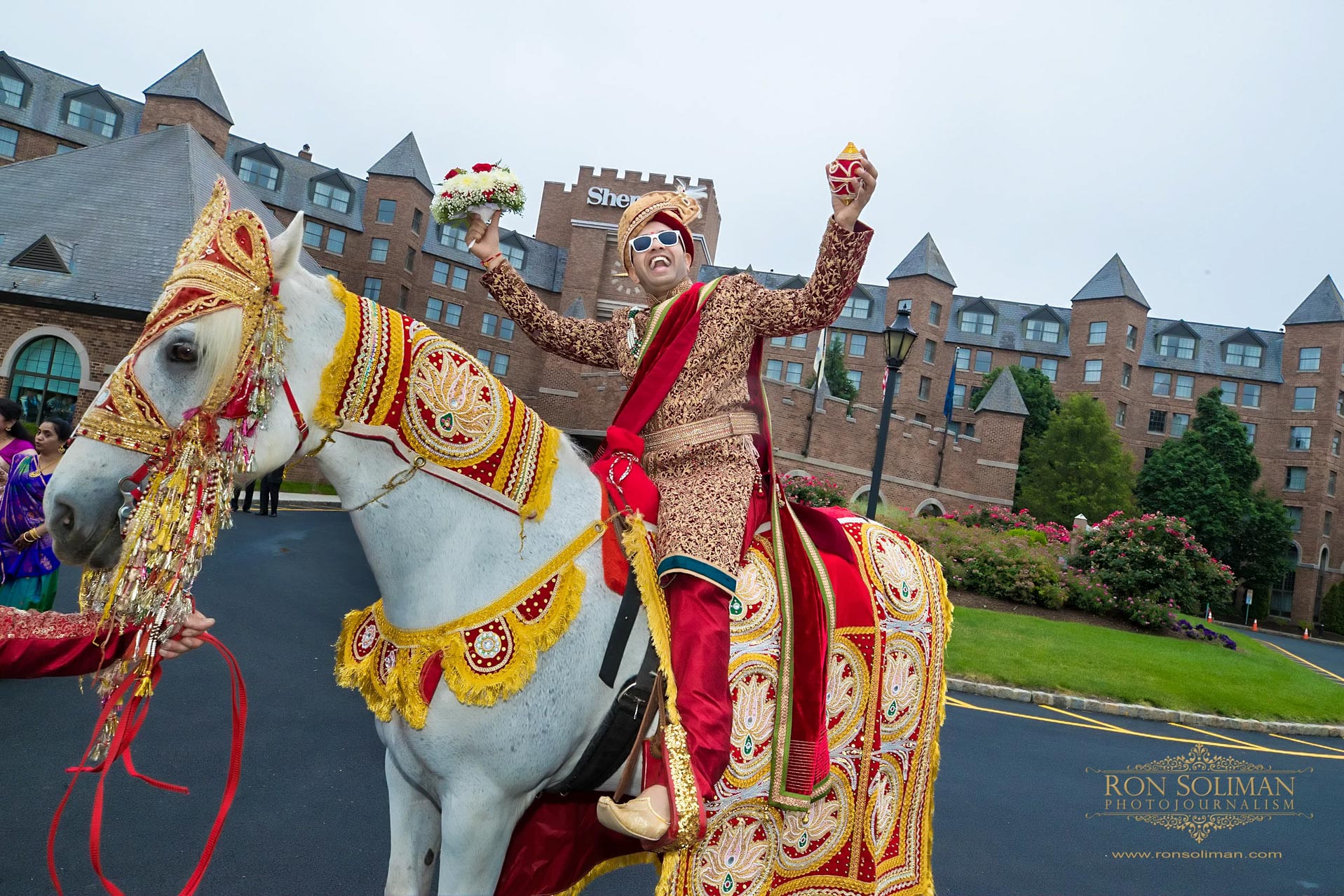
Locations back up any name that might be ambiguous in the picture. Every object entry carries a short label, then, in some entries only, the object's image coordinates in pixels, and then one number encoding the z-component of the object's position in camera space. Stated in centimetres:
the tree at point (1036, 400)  5372
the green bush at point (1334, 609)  4431
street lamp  1211
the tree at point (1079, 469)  4481
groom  244
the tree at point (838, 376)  5531
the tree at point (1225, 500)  4612
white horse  212
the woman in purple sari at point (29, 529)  627
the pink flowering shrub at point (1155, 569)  1906
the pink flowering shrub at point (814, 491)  2170
